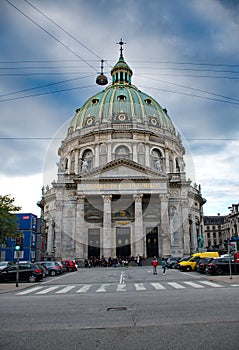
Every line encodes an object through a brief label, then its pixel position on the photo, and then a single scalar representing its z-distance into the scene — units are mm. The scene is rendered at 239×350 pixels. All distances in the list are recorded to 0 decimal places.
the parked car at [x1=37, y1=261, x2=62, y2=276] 29781
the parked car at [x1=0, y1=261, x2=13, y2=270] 30500
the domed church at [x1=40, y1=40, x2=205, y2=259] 48250
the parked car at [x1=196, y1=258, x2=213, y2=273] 26422
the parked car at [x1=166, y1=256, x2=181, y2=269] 37950
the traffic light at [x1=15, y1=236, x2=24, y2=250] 21266
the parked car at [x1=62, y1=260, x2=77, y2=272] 36512
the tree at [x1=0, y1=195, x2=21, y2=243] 37031
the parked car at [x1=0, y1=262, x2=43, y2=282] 22938
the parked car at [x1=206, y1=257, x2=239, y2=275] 24000
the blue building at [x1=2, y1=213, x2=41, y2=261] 47875
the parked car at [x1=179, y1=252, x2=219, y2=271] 31359
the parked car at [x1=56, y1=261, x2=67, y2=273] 31450
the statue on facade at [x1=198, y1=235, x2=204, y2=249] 63281
